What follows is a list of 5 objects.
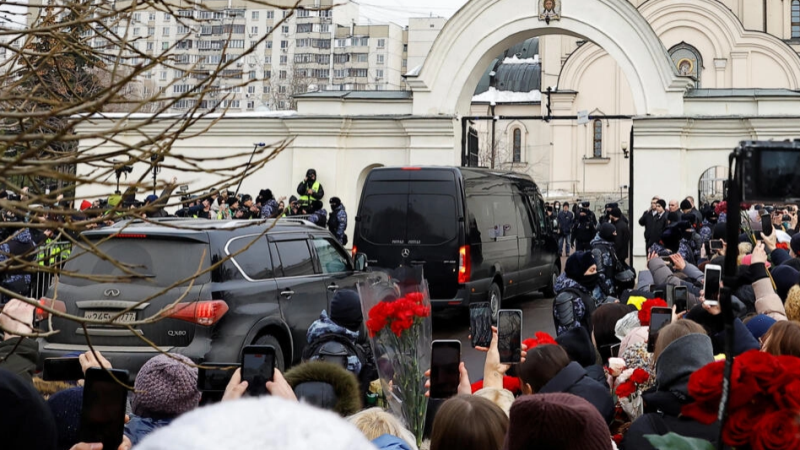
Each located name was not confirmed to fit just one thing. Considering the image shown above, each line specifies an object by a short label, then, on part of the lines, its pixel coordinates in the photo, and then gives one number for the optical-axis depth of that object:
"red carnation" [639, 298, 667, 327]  6.36
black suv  8.09
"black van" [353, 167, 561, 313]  13.54
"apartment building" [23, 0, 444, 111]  120.81
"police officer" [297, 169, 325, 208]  20.45
